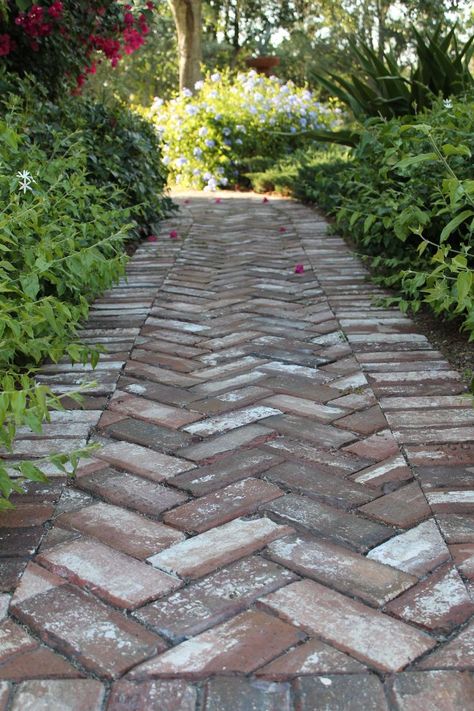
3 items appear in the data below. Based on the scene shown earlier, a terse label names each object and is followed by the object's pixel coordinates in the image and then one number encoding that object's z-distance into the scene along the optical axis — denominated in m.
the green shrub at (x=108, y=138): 4.58
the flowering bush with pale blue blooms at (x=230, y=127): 9.52
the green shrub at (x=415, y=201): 2.45
